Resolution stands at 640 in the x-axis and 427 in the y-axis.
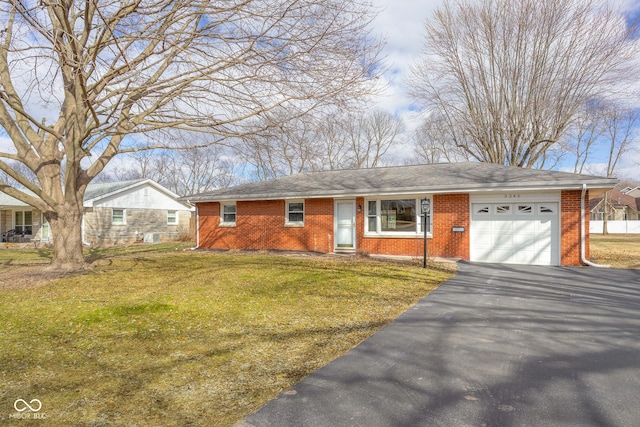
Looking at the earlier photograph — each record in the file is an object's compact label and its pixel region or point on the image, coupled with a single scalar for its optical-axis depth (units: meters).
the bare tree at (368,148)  37.72
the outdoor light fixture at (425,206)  11.09
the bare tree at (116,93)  6.99
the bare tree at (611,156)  37.24
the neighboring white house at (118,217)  22.41
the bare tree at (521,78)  20.77
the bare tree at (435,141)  27.08
